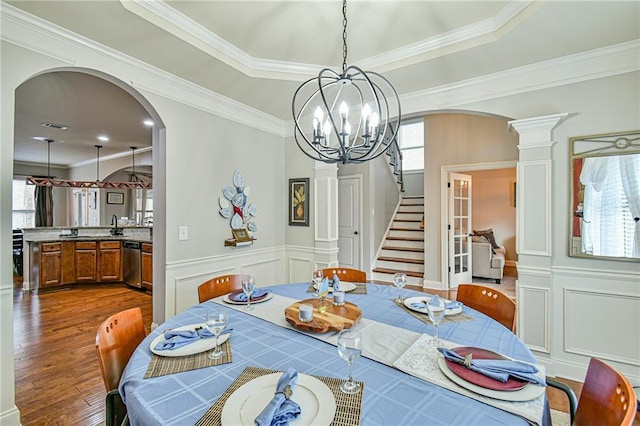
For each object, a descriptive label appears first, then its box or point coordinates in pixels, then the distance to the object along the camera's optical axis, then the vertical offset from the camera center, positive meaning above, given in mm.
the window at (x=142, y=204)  9031 +241
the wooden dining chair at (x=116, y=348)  1232 -627
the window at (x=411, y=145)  8367 +1874
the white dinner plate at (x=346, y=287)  2141 -550
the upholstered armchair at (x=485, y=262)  5711 -965
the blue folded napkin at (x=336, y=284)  1972 -479
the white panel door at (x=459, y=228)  5141 -291
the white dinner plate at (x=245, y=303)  1868 -560
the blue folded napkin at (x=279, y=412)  791 -544
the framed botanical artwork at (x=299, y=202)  3896 +133
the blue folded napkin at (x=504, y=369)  1003 -545
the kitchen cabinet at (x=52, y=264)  4980 -885
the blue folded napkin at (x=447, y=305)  1736 -544
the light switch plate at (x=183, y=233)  2848 -201
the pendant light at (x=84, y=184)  6271 +623
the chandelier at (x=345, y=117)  1743 +961
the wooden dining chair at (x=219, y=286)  2176 -564
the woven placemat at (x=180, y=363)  1103 -583
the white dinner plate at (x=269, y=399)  843 -577
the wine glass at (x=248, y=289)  1793 -462
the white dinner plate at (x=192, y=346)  1219 -567
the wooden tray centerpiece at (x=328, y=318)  1435 -538
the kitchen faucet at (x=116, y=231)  5894 -374
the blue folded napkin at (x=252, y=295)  1902 -545
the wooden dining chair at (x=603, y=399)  869 -600
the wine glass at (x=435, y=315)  1311 -450
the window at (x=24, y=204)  8227 +220
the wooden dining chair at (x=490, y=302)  1771 -576
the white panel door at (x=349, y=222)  6031 -203
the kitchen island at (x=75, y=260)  5016 -832
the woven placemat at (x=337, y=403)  841 -583
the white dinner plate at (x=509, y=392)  933 -573
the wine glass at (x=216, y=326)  1214 -464
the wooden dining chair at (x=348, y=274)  2613 -555
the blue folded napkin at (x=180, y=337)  1258 -551
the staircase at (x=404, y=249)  5797 -758
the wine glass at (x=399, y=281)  1944 -447
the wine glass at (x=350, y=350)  1010 -467
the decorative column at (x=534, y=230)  2498 -151
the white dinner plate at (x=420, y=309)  1673 -551
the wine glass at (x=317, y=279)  1967 -469
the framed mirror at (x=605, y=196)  2225 +121
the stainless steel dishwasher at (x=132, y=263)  5123 -891
